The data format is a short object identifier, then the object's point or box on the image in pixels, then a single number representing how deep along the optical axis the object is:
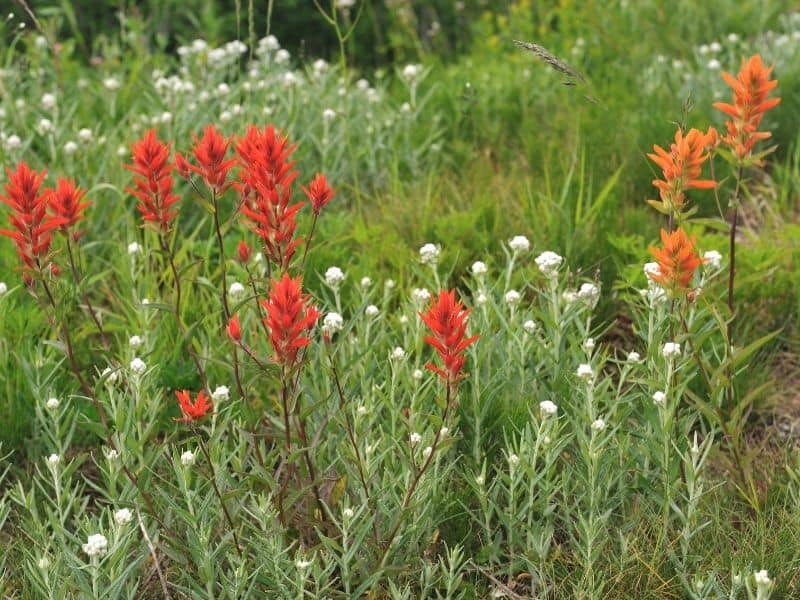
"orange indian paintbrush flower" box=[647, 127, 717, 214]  2.62
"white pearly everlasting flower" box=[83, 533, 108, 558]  2.35
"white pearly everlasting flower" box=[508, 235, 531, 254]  3.30
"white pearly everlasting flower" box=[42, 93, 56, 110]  4.78
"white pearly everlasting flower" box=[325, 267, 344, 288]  3.04
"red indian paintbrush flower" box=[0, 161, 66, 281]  2.43
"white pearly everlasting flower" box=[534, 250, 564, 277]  3.03
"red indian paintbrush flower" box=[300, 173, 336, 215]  2.57
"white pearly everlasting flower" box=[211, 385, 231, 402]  2.66
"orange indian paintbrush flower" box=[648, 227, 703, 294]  2.52
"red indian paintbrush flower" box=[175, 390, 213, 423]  2.38
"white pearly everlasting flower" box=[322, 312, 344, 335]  2.74
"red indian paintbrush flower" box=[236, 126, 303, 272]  2.40
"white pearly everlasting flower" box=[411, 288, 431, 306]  3.12
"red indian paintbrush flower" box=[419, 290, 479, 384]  2.21
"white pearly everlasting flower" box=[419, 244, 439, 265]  3.25
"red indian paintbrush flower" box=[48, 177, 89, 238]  2.60
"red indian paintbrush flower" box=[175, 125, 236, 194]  2.47
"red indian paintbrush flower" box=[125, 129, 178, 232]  2.55
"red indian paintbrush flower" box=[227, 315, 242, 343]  2.38
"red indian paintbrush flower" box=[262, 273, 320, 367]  2.22
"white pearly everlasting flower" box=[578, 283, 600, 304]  3.00
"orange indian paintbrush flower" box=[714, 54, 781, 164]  2.67
